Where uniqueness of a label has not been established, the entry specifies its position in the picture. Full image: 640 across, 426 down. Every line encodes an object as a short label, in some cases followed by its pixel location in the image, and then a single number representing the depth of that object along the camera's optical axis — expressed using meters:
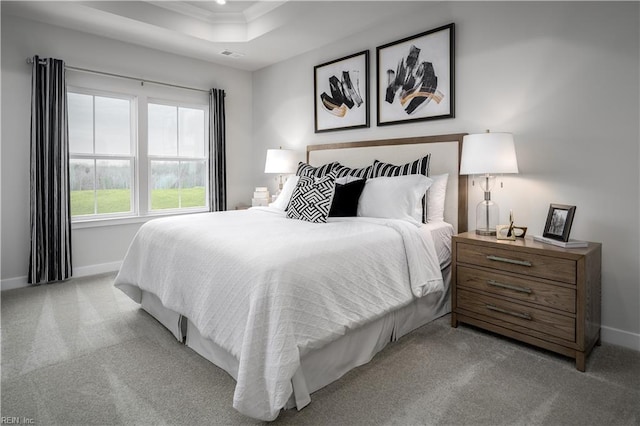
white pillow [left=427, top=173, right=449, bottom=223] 3.03
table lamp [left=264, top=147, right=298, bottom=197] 4.46
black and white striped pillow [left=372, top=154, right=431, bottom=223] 2.98
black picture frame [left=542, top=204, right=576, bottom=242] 2.27
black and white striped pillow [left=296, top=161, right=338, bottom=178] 3.72
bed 1.62
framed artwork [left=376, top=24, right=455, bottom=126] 3.15
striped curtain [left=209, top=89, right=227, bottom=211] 4.81
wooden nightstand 2.09
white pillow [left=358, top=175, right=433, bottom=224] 2.83
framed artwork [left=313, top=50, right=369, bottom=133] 3.83
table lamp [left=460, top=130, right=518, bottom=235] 2.51
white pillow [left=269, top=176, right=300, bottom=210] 3.52
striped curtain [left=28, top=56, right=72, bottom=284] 3.56
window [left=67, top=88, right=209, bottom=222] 4.00
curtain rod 3.77
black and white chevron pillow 2.83
